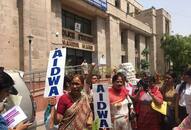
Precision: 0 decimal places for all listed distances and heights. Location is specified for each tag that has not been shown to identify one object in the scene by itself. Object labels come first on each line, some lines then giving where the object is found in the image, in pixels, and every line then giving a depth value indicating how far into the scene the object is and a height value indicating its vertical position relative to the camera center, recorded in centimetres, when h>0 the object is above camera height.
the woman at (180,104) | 248 -68
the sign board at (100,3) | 1154 +503
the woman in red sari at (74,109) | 193 -57
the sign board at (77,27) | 1186 +312
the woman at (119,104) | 251 -67
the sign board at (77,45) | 1067 +160
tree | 1888 +212
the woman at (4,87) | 130 -19
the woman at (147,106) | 271 -76
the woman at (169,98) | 271 -64
